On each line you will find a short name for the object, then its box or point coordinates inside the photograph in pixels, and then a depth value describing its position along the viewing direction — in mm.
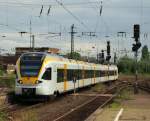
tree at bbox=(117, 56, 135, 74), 162625
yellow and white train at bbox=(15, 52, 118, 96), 31438
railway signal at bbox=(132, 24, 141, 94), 39000
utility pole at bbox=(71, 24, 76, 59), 70938
